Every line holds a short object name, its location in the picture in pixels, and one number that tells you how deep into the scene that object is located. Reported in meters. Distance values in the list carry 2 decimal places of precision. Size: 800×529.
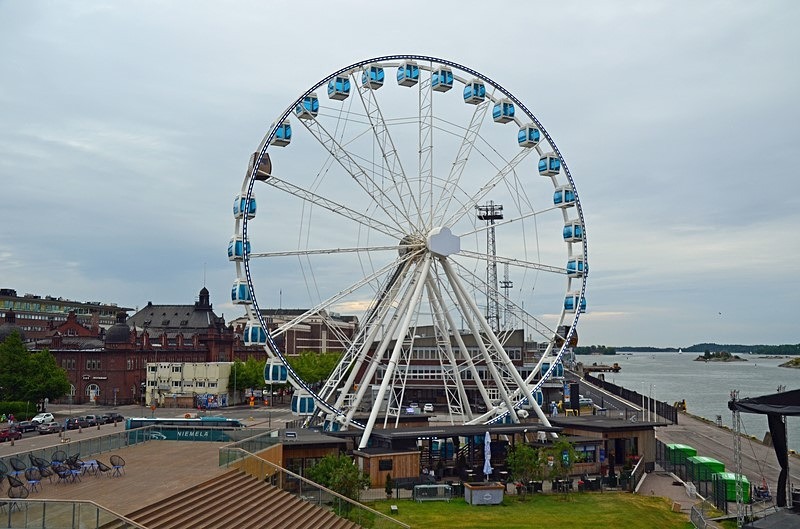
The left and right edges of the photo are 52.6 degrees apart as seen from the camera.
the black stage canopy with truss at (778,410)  30.53
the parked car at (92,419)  68.09
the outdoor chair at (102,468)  26.23
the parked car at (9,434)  57.47
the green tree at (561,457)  37.34
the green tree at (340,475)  30.72
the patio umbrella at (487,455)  39.13
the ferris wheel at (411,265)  39.91
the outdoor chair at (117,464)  26.44
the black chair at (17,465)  24.01
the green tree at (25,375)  76.94
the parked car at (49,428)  63.62
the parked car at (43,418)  68.75
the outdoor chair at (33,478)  23.81
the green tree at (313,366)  95.88
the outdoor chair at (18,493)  22.24
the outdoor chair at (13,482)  22.27
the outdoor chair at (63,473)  25.08
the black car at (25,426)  63.42
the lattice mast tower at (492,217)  108.60
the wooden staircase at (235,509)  21.11
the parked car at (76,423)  65.75
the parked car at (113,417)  71.61
